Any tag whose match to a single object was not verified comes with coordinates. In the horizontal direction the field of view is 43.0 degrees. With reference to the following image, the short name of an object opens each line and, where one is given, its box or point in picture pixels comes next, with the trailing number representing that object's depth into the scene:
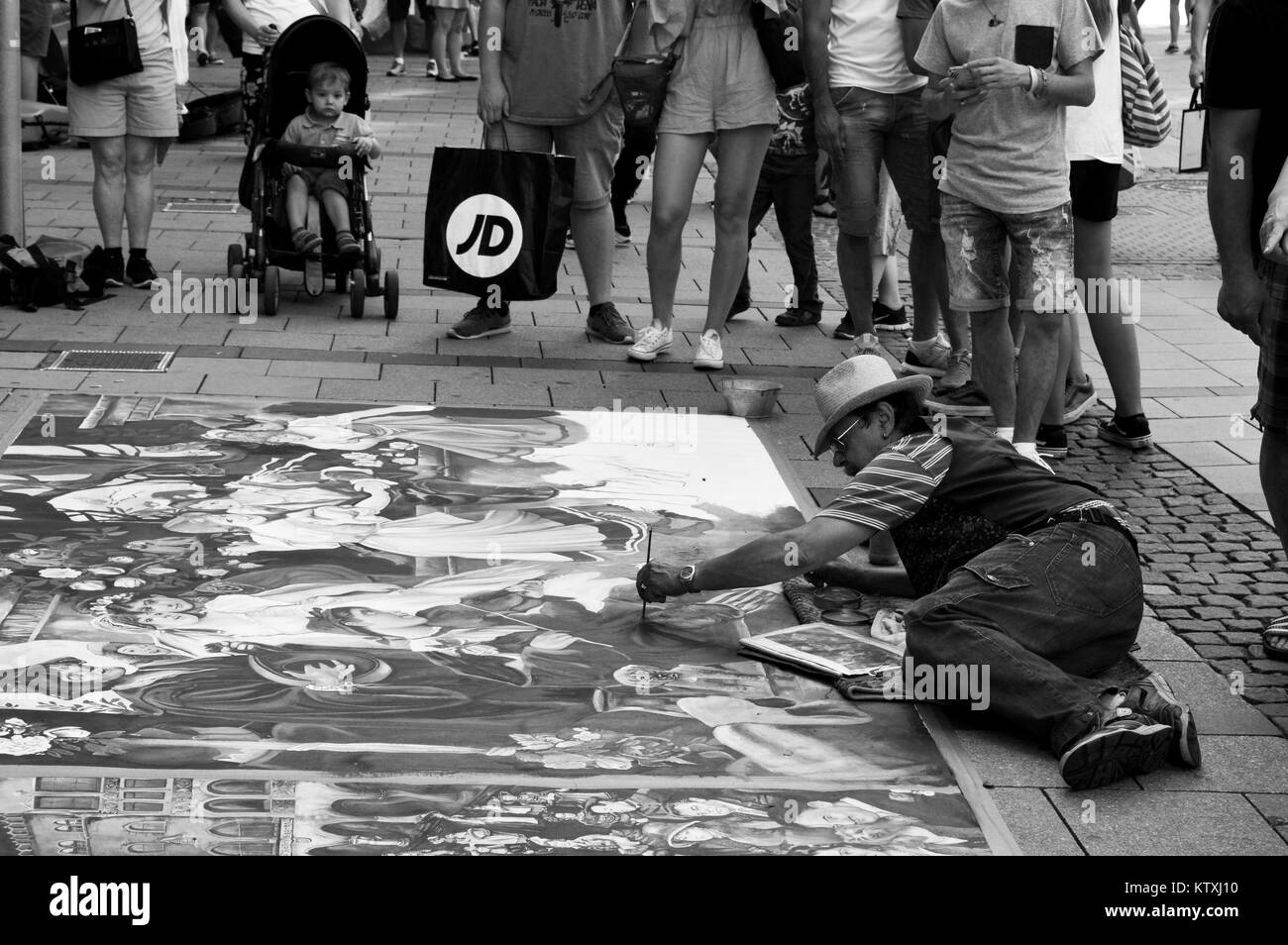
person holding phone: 5.07
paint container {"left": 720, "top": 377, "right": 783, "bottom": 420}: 5.74
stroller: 6.87
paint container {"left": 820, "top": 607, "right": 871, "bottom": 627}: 4.03
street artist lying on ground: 3.32
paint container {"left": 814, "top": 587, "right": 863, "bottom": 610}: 4.10
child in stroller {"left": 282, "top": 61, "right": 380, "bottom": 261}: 6.91
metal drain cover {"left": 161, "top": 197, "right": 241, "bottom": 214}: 8.92
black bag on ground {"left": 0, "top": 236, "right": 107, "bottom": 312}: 6.62
